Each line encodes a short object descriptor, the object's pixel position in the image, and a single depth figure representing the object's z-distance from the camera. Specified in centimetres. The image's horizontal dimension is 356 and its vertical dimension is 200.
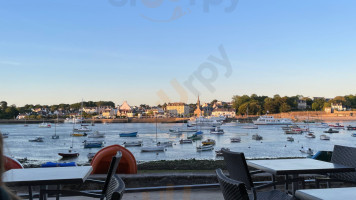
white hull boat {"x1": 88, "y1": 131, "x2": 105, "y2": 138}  6706
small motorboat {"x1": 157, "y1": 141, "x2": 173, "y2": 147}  4801
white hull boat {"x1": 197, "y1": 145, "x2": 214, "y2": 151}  4317
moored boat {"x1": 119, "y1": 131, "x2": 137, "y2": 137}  6888
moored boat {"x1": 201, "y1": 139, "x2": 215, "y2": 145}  4803
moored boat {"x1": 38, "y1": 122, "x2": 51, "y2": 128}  11441
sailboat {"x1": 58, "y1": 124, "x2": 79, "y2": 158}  3950
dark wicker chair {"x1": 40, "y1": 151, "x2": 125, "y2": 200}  291
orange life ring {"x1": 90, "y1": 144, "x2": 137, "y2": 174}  709
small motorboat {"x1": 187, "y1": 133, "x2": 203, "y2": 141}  6209
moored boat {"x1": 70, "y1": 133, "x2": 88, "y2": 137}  7440
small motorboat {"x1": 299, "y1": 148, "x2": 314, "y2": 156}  3772
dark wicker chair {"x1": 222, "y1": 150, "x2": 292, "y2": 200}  298
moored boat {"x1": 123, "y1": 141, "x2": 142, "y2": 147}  5109
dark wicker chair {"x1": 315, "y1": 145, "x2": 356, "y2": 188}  389
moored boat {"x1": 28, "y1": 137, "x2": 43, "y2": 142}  6228
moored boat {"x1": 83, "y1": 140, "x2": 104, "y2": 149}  5091
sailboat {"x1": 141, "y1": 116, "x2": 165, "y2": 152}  4402
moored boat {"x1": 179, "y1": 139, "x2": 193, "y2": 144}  5460
